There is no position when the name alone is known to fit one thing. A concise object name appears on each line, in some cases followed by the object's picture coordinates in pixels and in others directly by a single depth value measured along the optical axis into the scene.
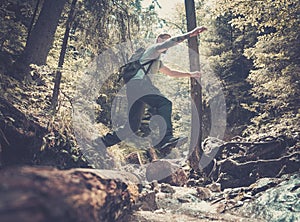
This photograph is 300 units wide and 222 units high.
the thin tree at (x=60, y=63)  5.28
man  4.81
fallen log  0.82
